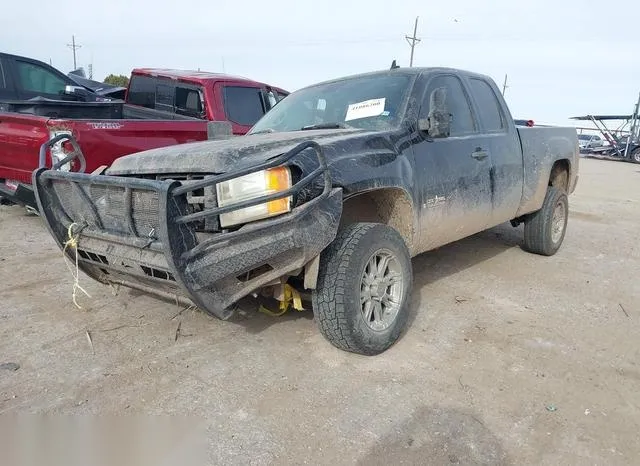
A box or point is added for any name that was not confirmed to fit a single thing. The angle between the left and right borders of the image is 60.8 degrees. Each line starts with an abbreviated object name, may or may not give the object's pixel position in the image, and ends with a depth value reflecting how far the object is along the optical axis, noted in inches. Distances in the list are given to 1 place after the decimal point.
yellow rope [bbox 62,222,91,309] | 128.2
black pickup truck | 109.1
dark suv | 307.7
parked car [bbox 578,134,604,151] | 1231.1
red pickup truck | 205.3
